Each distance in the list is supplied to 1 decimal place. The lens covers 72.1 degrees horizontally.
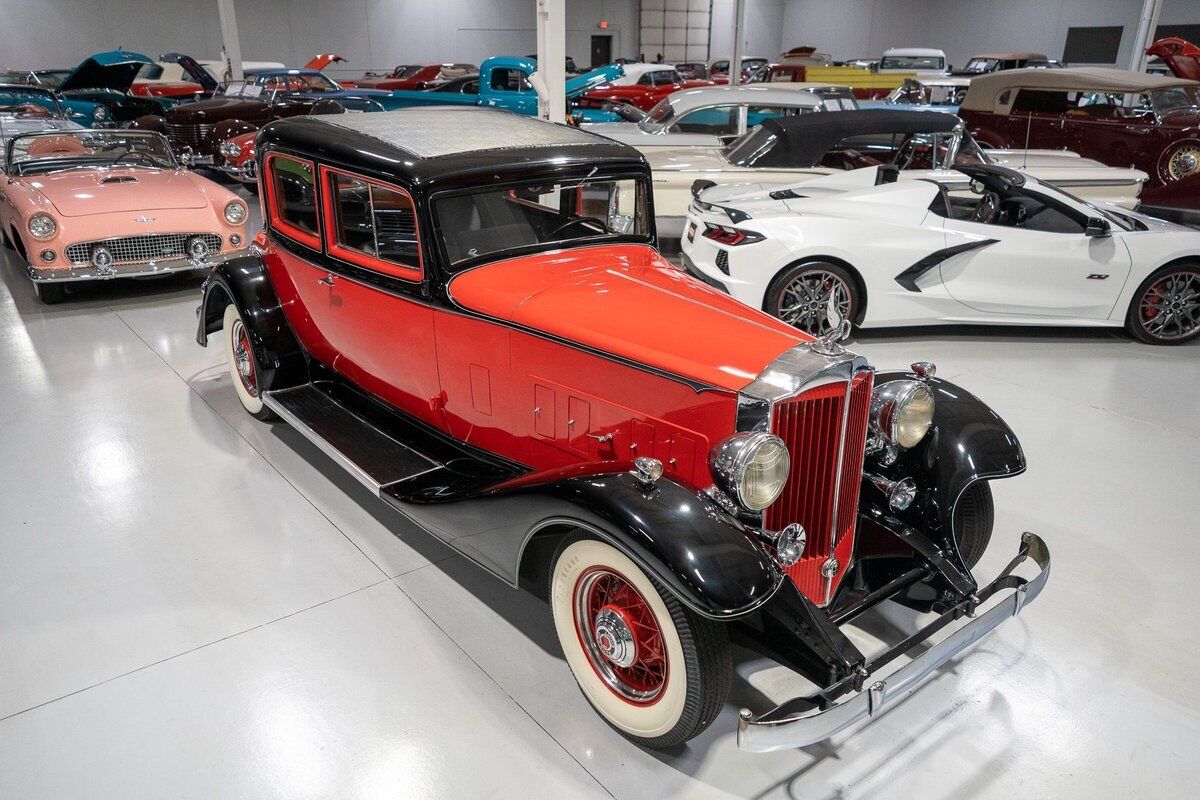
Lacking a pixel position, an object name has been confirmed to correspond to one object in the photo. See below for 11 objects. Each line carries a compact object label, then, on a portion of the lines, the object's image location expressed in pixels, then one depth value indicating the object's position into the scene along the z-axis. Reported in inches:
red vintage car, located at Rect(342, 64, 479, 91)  724.0
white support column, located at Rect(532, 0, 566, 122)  287.0
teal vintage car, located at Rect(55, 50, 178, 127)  504.7
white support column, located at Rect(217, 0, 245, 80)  572.7
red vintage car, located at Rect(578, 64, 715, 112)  652.7
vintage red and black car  93.0
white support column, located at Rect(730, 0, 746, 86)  507.8
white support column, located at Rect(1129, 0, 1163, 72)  494.9
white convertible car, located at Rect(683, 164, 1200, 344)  234.5
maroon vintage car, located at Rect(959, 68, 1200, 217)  361.1
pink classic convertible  257.8
